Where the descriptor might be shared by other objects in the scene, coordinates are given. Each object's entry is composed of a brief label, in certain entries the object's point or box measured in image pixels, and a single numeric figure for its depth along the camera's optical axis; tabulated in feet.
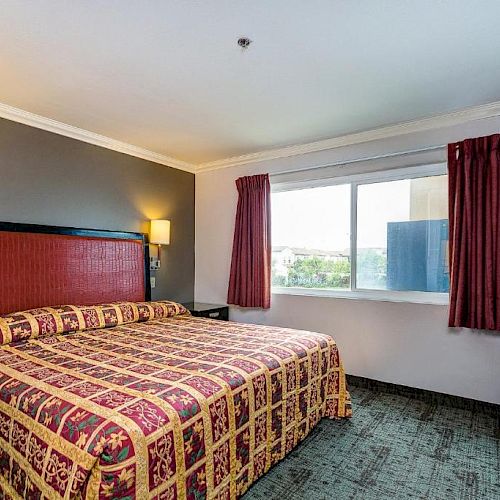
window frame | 10.33
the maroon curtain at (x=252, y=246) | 12.89
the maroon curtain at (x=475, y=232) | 8.86
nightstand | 12.81
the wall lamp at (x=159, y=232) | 12.97
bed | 4.31
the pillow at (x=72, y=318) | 7.93
